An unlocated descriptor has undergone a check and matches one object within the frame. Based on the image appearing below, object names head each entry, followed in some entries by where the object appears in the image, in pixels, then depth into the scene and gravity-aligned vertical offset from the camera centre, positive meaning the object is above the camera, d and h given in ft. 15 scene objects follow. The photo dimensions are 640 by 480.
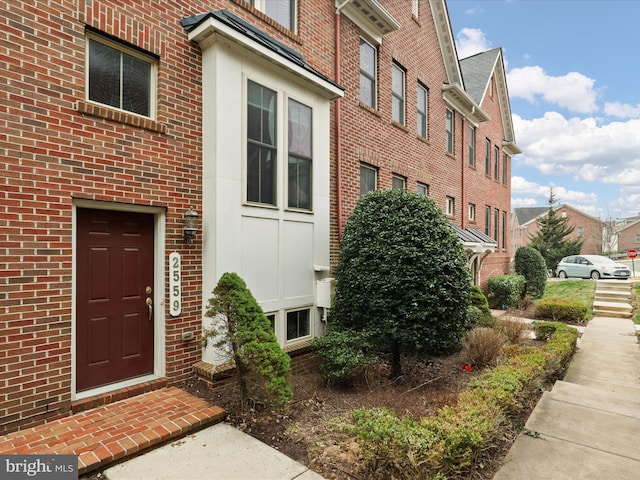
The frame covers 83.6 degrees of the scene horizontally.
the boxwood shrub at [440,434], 9.89 -5.81
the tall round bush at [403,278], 17.62 -1.75
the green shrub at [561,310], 37.24 -6.97
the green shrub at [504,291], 43.96 -5.90
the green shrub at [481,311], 29.45 -5.82
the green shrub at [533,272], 49.65 -3.90
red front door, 13.60 -2.18
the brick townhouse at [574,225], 163.46 +9.36
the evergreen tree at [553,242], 104.68 +0.64
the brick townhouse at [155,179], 11.89 +2.79
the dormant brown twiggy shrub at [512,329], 26.32 -6.38
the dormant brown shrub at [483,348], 21.74 -6.39
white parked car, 70.13 -4.90
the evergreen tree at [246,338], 12.76 -3.54
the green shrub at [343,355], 17.37 -5.56
